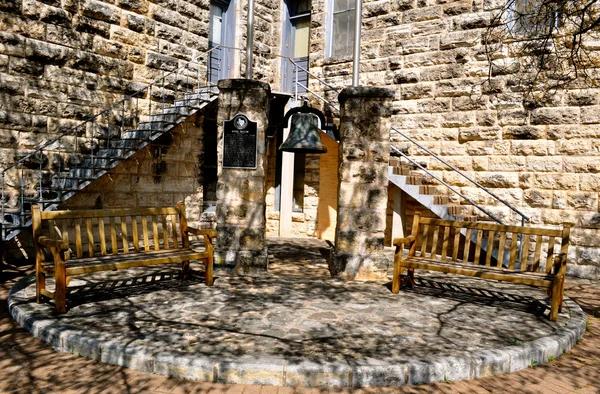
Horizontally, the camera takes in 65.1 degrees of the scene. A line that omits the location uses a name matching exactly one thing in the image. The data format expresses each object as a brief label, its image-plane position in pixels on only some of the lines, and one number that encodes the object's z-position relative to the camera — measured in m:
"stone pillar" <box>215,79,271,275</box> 6.93
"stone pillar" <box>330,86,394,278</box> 6.82
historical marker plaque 6.89
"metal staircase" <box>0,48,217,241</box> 7.32
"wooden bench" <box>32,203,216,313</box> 4.78
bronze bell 7.00
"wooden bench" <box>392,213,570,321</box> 5.07
